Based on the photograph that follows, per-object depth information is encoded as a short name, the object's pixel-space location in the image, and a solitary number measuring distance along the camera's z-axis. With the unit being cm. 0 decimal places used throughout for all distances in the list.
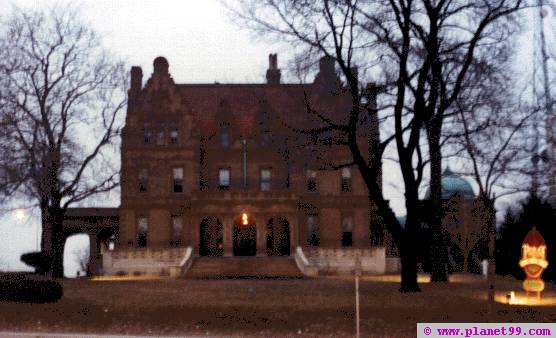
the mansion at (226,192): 5462
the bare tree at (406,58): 2648
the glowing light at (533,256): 2691
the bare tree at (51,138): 3419
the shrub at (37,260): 4343
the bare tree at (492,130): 2809
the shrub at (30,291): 2331
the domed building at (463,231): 5553
